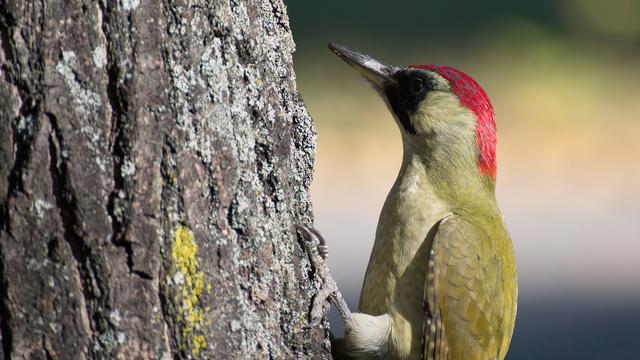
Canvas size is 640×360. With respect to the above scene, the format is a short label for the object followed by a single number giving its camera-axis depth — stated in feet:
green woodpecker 20.99
